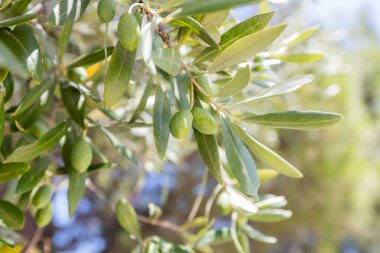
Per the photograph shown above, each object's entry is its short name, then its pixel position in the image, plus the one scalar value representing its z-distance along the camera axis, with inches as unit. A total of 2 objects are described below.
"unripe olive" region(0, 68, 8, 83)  18.5
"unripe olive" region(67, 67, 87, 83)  26.0
